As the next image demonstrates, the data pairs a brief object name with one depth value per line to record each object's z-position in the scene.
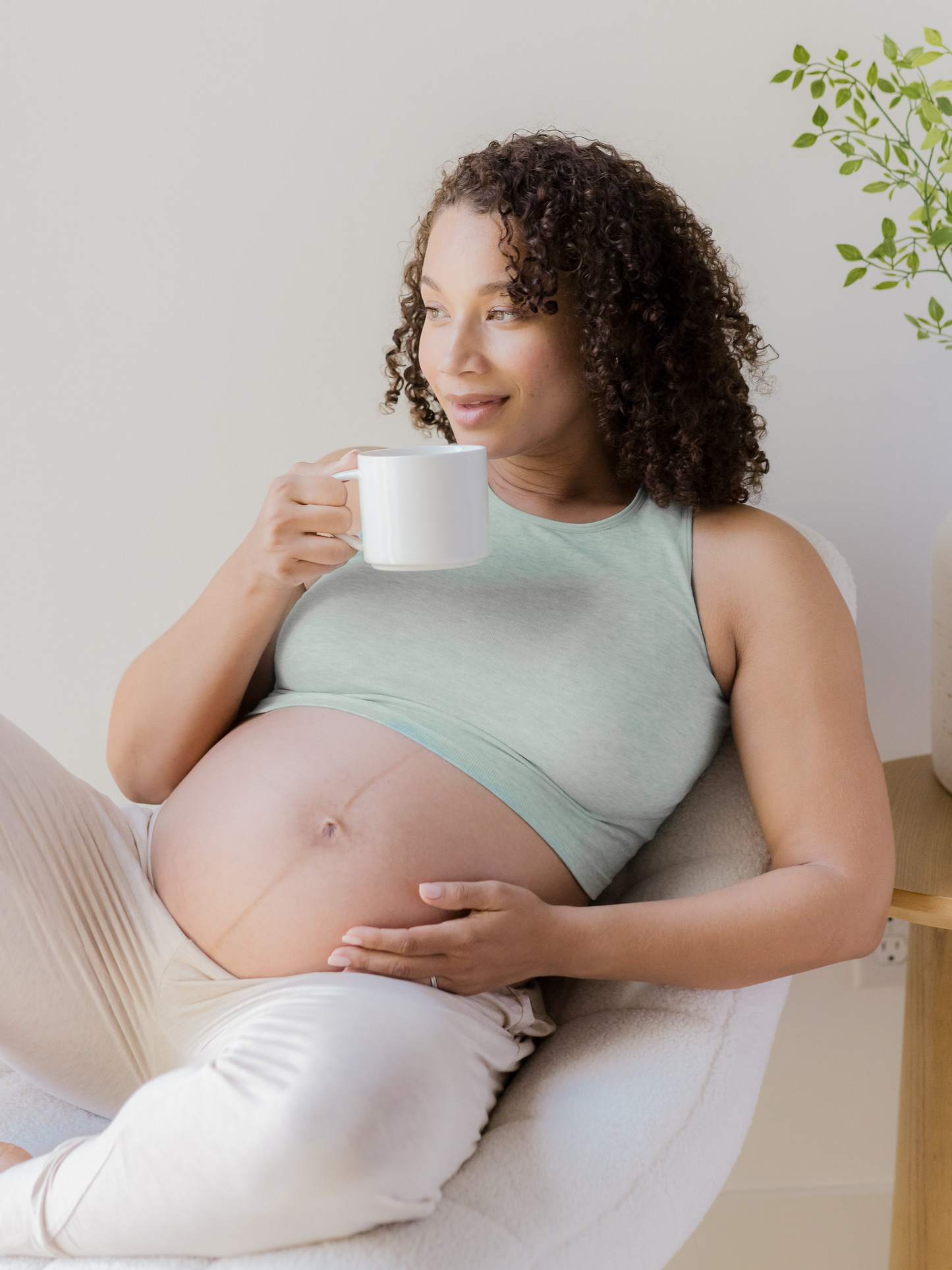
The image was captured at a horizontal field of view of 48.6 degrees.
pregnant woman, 0.90
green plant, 1.07
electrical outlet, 1.54
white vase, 1.11
